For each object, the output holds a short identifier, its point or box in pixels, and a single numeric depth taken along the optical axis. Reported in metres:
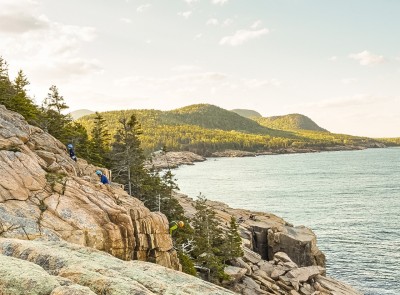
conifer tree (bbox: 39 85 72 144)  48.53
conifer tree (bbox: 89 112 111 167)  52.00
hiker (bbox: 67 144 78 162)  33.46
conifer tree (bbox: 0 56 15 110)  40.44
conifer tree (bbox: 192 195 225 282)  35.91
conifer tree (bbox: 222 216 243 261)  40.03
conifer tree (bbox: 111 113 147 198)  47.31
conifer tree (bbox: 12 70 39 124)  42.59
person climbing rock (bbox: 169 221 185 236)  37.38
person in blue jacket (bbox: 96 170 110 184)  29.52
